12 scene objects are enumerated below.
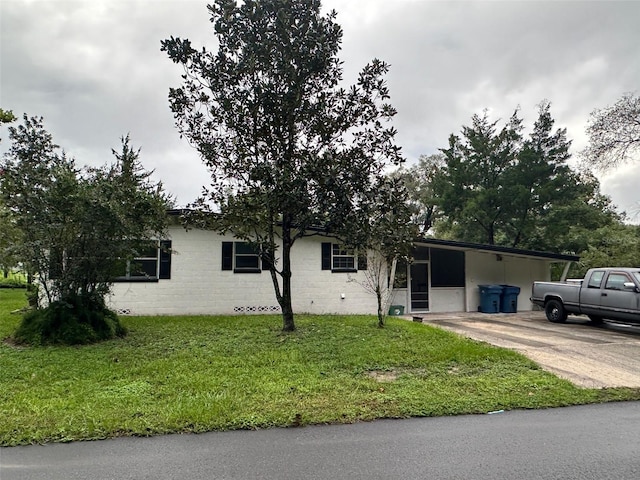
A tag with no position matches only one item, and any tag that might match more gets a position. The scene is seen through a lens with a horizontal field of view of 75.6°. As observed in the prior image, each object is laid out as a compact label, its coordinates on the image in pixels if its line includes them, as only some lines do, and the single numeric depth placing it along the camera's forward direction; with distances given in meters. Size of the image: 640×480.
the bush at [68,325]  7.83
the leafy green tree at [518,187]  20.55
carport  14.46
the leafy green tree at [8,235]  8.04
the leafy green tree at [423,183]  29.23
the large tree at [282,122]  8.21
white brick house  12.10
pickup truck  10.48
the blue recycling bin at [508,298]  14.91
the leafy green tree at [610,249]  17.38
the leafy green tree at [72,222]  7.83
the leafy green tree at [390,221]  8.49
